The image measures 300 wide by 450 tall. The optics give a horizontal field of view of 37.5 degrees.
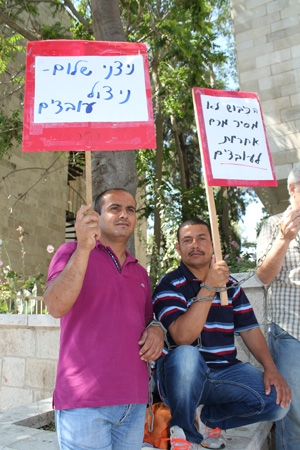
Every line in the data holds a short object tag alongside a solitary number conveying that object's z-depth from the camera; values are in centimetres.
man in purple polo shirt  182
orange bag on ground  235
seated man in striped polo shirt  230
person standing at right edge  266
